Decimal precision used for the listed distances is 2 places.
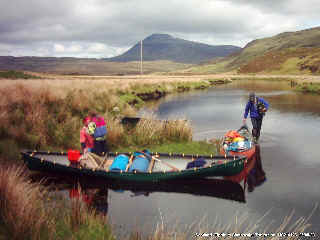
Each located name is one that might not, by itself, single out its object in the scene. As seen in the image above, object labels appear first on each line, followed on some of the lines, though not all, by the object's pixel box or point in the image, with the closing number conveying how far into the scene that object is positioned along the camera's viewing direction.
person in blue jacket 14.51
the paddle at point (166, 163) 10.67
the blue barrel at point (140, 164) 10.37
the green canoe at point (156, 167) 9.97
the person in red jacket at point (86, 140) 11.41
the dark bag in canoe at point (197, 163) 10.58
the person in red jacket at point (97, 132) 11.45
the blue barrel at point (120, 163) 10.55
